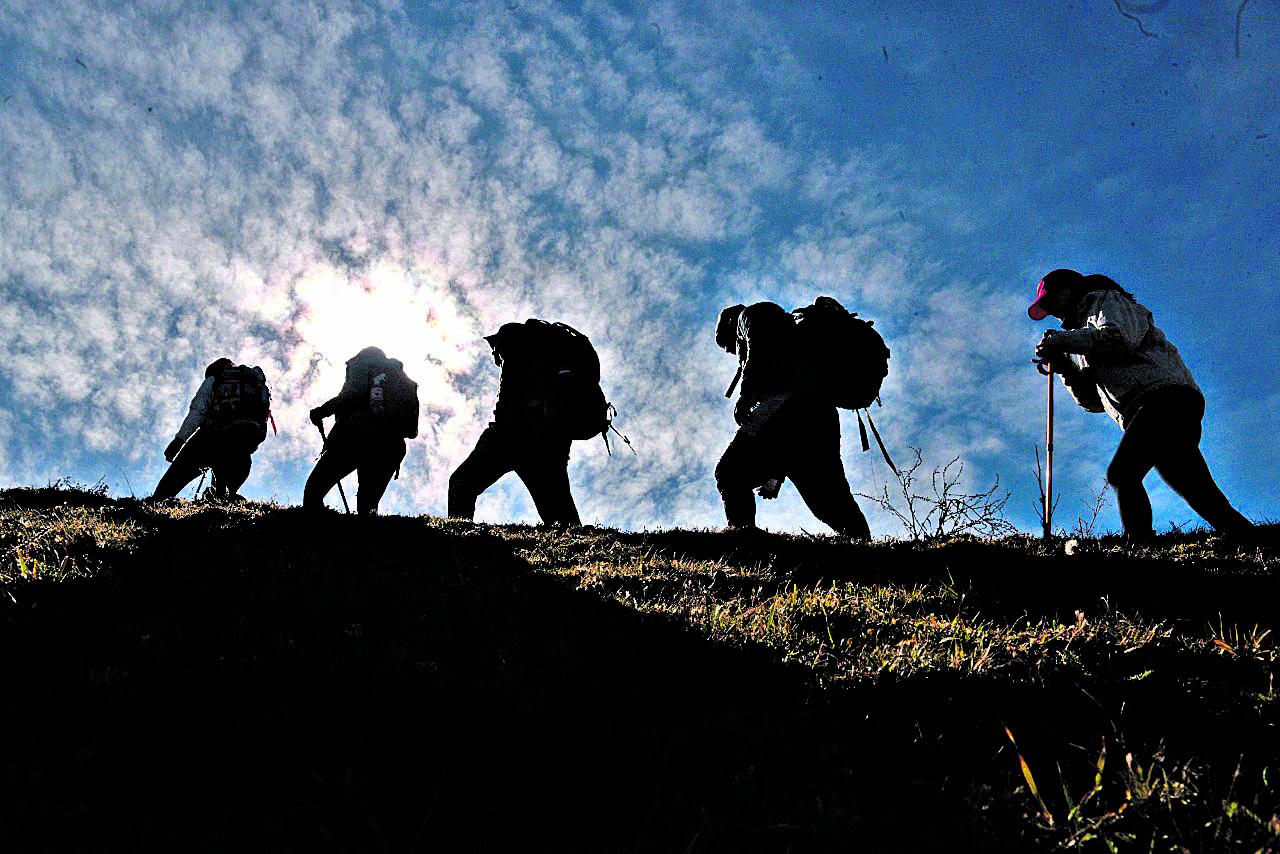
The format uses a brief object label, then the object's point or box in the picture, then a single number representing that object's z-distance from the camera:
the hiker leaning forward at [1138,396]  5.81
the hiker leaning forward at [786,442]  7.11
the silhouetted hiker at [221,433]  10.43
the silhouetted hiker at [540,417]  8.40
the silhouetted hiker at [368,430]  8.91
